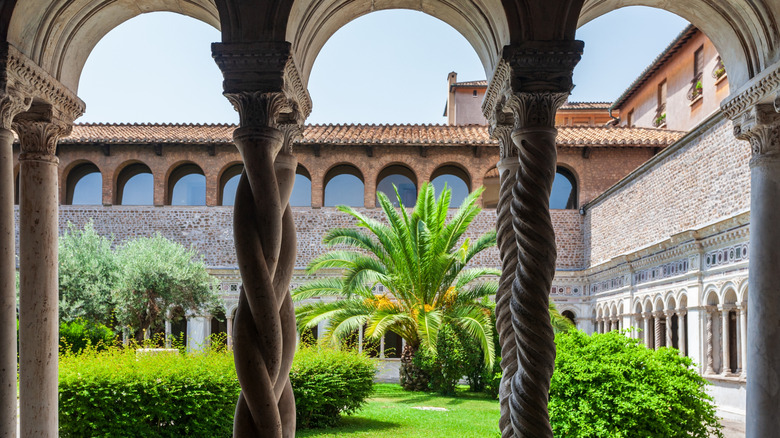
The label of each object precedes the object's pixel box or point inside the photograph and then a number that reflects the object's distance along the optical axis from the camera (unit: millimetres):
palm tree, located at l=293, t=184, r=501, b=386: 16062
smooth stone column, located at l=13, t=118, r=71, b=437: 4559
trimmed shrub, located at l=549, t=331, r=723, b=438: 7059
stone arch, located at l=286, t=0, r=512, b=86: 4383
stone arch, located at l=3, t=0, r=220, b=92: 4414
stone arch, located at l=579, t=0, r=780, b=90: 4266
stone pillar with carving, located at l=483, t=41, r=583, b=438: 3682
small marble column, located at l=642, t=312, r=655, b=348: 16578
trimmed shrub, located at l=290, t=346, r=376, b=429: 11445
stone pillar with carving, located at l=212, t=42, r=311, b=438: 3643
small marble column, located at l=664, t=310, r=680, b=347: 15320
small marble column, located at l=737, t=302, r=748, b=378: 12078
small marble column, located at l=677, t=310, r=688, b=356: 14820
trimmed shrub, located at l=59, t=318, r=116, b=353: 17406
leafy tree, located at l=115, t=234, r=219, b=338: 18906
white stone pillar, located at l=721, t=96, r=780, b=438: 4164
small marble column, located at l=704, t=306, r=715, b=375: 13453
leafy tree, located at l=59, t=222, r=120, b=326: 18750
